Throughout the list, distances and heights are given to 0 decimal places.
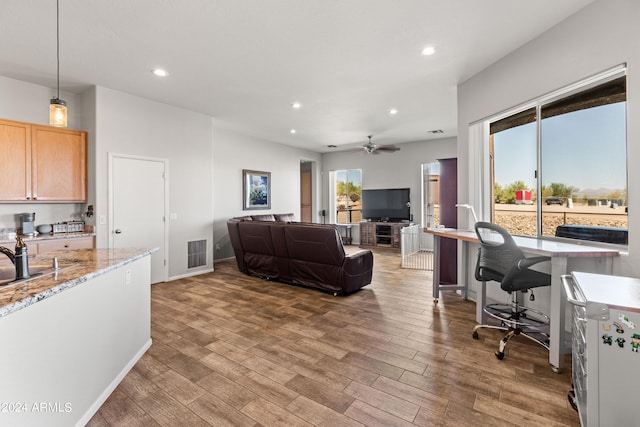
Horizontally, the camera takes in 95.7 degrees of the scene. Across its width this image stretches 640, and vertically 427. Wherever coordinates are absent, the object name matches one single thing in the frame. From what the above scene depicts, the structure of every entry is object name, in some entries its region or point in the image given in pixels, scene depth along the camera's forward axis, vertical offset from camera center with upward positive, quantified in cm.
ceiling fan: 651 +144
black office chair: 249 -59
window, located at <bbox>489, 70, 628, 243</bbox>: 250 +50
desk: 224 -45
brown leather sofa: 418 -69
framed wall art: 743 +61
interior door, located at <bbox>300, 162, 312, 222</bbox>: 991 +70
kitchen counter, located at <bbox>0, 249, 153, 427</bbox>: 126 -69
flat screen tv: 830 +22
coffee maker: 379 -14
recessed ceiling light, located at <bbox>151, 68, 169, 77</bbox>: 366 +181
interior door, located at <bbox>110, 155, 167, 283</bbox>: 437 +11
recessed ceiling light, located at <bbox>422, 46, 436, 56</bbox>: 313 +177
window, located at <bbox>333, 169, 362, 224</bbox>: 954 +55
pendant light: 223 +78
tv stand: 822 -67
